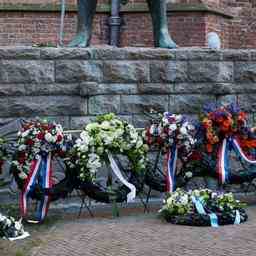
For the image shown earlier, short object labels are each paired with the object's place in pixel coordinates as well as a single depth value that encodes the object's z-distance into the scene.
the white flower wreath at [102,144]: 7.70
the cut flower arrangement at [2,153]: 7.82
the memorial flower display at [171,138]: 8.12
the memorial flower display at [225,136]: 8.38
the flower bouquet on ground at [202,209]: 7.32
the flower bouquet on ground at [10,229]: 6.82
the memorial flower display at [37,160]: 7.61
